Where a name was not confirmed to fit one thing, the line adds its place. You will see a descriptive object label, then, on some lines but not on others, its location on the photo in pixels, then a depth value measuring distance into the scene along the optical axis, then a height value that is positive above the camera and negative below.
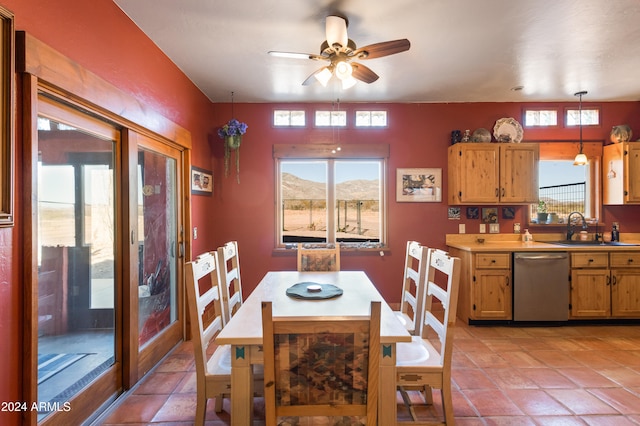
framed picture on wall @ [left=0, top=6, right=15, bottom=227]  1.36 +0.43
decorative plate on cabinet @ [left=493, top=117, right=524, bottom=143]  4.02 +1.04
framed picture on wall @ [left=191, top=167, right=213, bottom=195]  3.49 +0.38
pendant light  3.67 +0.61
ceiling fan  2.13 +1.12
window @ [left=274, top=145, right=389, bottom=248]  4.25 +0.15
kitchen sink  3.84 -0.41
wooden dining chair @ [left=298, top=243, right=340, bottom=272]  2.99 -0.46
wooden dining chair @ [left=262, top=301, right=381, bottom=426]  0.94 -0.49
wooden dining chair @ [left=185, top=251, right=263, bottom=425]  1.66 -0.84
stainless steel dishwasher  3.54 -0.86
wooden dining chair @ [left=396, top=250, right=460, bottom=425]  1.70 -0.85
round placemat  1.96 -0.53
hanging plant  3.85 +0.99
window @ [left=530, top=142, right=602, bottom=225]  4.16 +0.37
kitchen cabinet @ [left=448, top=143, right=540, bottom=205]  3.85 +0.49
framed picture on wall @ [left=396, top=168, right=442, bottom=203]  4.18 +0.37
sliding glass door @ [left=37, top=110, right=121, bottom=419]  1.74 -0.28
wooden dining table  1.37 -0.56
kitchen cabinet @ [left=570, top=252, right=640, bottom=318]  3.58 -0.86
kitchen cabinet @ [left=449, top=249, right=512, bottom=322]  3.59 -0.86
